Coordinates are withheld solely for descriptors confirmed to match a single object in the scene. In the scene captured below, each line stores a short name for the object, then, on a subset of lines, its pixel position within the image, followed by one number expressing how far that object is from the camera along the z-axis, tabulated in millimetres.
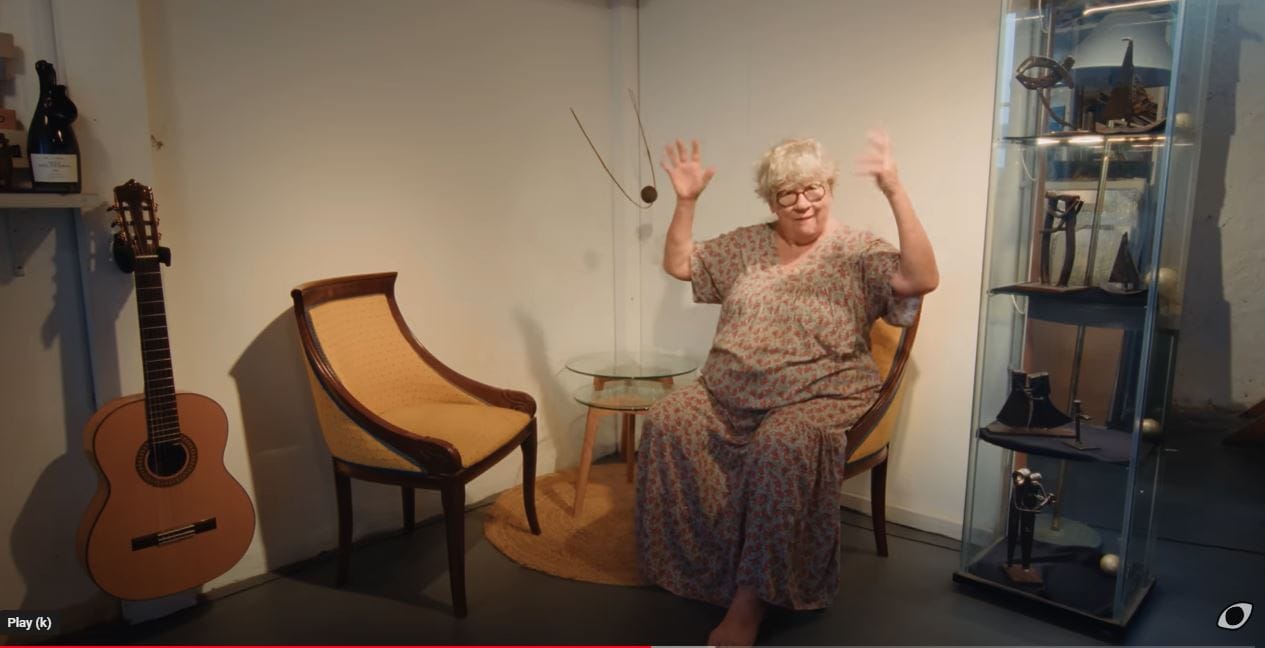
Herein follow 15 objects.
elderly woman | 2111
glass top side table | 2791
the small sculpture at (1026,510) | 2268
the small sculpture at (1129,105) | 1974
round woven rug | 2539
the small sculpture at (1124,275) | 1999
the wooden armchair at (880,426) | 2238
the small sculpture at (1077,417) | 2127
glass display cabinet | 1980
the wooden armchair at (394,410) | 2199
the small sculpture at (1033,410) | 2186
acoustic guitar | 1941
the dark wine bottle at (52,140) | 1899
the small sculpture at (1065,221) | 2111
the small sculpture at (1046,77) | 2076
